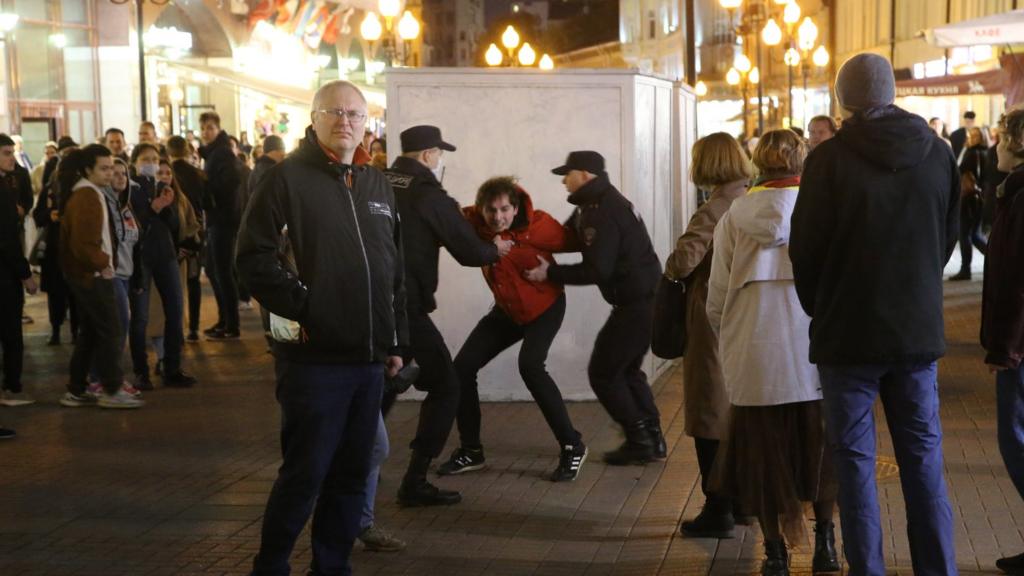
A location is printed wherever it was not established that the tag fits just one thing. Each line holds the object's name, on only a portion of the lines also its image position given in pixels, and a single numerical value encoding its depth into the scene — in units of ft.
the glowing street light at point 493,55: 104.94
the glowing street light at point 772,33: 90.60
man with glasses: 17.53
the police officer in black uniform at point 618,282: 27.04
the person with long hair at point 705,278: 22.75
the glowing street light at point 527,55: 108.88
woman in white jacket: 19.60
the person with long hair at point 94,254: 33.65
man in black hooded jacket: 17.03
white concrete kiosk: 34.27
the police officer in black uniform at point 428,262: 24.23
